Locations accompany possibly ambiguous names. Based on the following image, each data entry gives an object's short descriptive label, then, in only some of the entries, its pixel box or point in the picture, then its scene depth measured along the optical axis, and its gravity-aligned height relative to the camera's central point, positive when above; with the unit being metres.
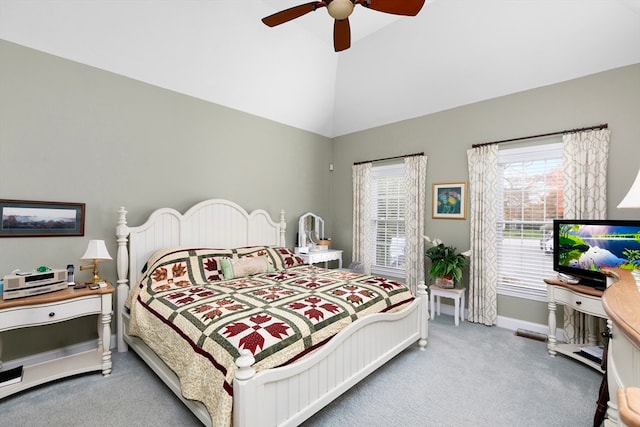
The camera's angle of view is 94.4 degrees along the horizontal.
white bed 1.61 -0.91
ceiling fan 1.99 +1.46
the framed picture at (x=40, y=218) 2.61 -0.02
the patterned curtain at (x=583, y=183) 3.03 +0.39
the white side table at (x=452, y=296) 3.73 -1.01
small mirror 4.91 -0.20
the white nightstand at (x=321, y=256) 4.61 -0.61
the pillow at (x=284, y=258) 3.82 -0.54
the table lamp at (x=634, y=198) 1.65 +0.12
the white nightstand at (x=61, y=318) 2.20 -0.80
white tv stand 2.57 -0.78
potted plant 3.73 -0.58
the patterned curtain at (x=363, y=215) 5.06 +0.05
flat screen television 2.58 -0.26
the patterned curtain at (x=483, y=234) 3.73 -0.19
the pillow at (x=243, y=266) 3.26 -0.56
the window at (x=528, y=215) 3.43 +0.05
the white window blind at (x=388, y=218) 4.74 +0.00
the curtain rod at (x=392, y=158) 4.43 +0.97
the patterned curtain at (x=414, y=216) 4.38 +0.04
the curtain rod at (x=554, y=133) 3.04 +0.97
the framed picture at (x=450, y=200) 4.02 +0.26
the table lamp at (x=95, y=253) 2.61 -0.33
